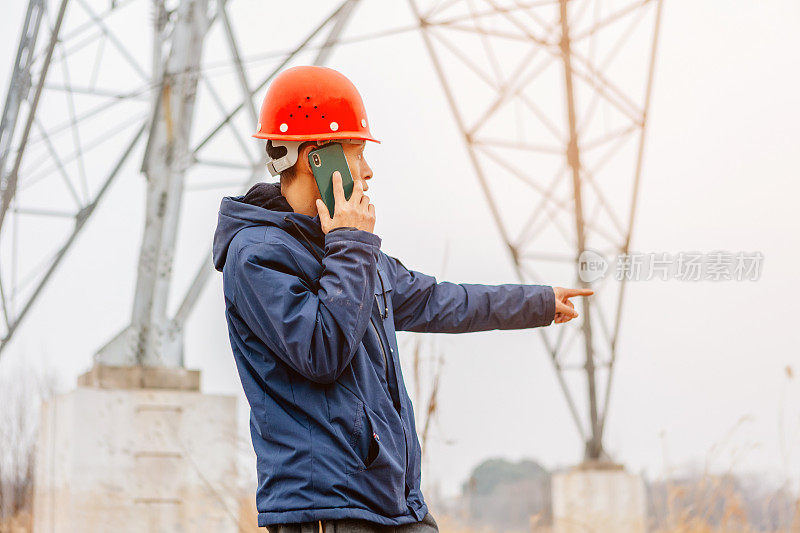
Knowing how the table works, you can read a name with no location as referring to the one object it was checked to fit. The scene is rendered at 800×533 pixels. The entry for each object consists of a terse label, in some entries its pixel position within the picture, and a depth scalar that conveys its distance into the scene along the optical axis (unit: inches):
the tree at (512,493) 448.1
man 73.2
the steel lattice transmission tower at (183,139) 204.5
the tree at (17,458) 639.1
